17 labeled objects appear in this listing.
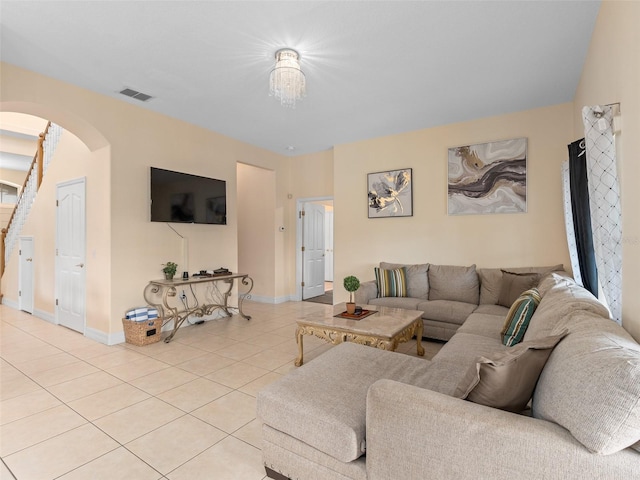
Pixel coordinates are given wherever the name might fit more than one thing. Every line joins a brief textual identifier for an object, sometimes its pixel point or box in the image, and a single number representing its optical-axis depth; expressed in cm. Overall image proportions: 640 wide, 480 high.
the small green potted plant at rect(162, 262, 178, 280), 414
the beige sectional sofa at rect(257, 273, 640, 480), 96
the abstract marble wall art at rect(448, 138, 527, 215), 410
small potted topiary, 320
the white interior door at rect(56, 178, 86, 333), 415
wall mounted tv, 411
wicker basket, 370
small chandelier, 275
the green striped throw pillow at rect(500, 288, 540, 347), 230
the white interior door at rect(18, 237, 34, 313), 526
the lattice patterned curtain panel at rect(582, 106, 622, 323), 181
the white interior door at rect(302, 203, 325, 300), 648
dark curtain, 234
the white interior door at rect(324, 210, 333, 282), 928
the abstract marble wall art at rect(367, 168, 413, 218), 489
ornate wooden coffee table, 266
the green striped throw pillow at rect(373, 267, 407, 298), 429
